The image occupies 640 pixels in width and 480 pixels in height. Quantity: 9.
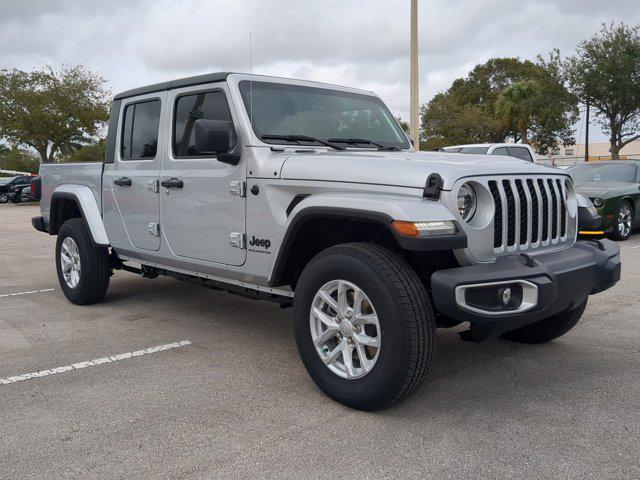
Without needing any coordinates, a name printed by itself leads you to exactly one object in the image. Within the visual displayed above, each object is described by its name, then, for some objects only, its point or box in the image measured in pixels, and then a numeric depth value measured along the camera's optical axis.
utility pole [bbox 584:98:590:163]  29.16
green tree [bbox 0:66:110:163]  34.32
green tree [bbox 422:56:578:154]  27.92
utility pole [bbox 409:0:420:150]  14.90
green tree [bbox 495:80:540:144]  40.25
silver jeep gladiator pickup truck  3.06
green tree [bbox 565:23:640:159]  25.17
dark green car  10.27
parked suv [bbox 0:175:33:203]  32.22
